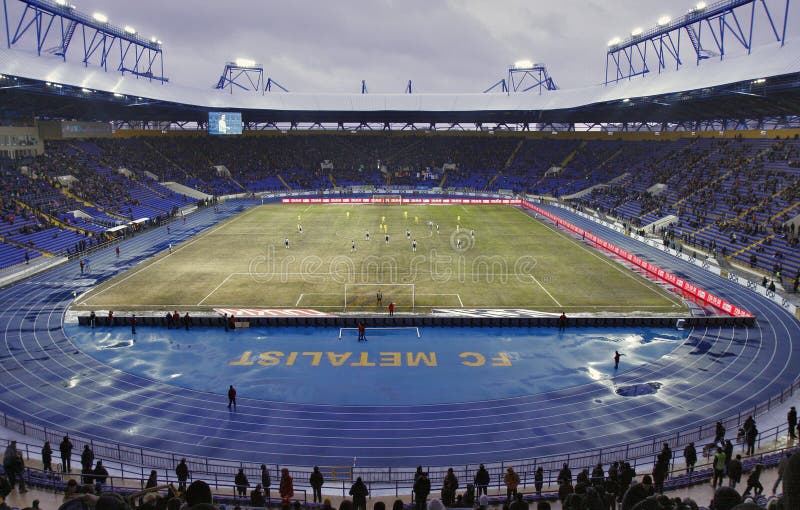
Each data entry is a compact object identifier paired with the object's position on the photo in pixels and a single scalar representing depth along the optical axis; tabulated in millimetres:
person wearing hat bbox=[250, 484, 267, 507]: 12328
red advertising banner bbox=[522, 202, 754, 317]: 32900
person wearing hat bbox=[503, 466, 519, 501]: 14594
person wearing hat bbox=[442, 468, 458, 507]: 13396
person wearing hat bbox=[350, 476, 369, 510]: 12680
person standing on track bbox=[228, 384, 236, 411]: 21703
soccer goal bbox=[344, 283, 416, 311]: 34281
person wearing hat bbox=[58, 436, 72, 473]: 16672
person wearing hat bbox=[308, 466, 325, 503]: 15141
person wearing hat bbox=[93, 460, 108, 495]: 14222
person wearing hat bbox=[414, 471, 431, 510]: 12797
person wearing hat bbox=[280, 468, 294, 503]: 14289
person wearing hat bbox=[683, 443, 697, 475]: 16172
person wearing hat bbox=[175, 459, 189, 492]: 15102
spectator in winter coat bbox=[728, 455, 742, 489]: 13039
